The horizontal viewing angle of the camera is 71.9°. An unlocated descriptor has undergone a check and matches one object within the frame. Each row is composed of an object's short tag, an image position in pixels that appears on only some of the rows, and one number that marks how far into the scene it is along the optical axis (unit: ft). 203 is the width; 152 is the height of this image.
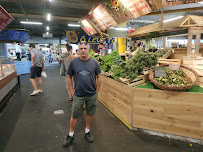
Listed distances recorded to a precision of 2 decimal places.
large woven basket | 8.39
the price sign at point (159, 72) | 9.97
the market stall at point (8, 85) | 13.51
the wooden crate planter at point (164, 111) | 8.57
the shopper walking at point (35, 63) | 17.56
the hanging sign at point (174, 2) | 10.06
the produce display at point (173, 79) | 9.09
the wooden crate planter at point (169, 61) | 11.86
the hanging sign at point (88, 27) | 27.98
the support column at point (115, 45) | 39.96
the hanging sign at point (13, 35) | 38.14
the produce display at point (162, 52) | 13.77
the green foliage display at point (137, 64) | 10.85
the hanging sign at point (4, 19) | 18.42
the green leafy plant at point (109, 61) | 14.95
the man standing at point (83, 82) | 7.97
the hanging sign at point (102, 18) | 20.10
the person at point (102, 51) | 20.74
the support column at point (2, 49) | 50.89
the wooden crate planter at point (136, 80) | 10.55
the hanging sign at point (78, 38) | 38.42
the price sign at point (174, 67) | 10.43
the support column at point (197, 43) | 12.40
